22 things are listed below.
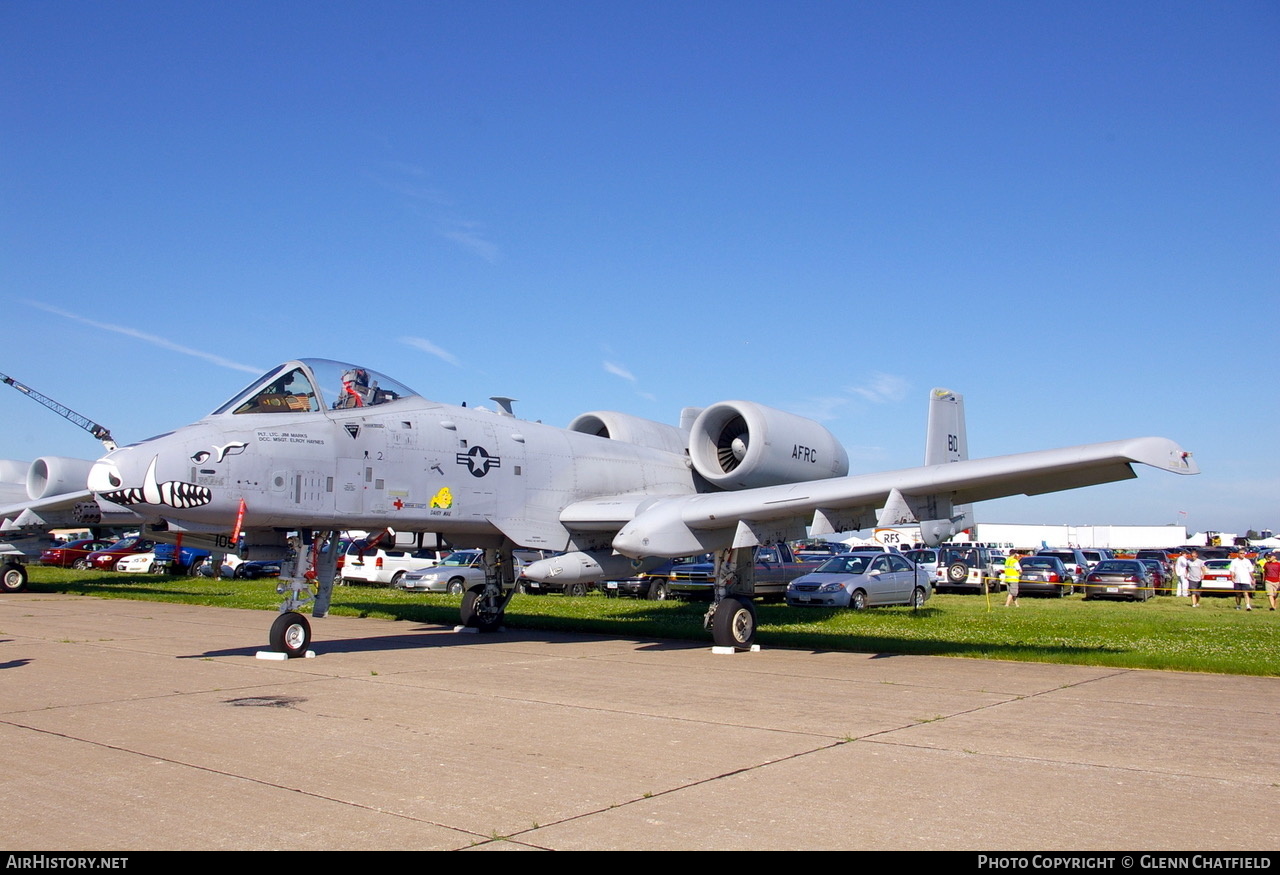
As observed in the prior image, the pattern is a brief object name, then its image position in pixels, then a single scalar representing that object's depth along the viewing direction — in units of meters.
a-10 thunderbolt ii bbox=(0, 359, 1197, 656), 10.68
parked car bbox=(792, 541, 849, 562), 58.58
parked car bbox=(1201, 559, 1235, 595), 32.47
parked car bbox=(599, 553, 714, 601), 28.31
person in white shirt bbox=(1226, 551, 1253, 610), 27.42
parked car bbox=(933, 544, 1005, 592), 35.44
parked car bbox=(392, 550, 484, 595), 28.72
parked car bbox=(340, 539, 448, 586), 32.44
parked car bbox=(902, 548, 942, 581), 37.59
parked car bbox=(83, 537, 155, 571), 41.34
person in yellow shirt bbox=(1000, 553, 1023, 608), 26.86
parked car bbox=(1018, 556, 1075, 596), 33.76
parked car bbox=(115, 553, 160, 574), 38.94
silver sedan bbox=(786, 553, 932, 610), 23.41
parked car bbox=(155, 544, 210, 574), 39.34
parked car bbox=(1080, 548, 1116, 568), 46.16
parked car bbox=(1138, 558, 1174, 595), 36.89
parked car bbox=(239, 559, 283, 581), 37.22
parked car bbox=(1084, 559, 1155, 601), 31.80
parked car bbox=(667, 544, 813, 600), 26.50
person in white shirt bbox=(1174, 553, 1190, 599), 31.73
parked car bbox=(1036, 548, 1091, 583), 36.41
